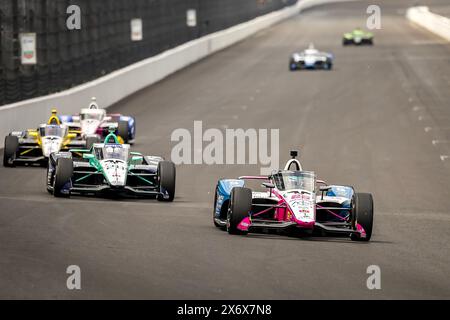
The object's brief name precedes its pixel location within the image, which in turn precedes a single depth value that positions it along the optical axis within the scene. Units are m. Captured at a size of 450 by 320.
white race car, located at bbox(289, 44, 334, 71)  56.50
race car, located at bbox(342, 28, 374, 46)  71.69
